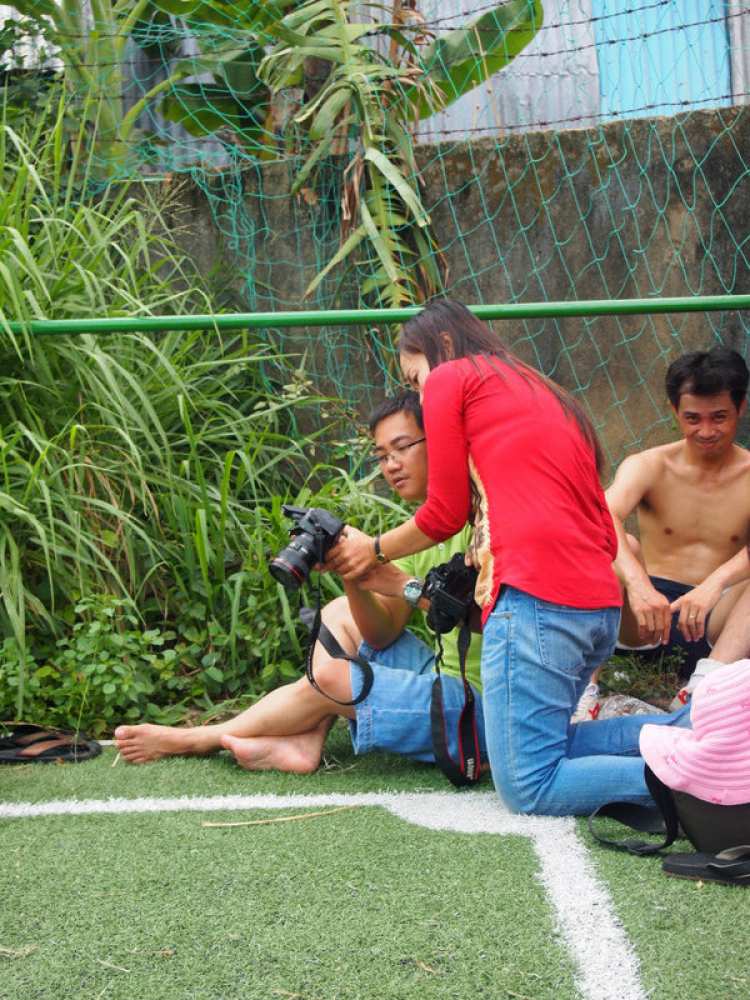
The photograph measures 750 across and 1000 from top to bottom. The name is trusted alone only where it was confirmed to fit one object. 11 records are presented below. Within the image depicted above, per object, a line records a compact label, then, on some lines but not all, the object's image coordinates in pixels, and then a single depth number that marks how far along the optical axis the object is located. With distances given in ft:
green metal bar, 12.76
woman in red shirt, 8.88
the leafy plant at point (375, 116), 17.25
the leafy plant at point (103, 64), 19.04
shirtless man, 12.59
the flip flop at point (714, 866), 7.30
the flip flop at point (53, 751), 11.73
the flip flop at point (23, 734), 11.94
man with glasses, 10.36
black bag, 7.39
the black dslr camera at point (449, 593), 9.72
